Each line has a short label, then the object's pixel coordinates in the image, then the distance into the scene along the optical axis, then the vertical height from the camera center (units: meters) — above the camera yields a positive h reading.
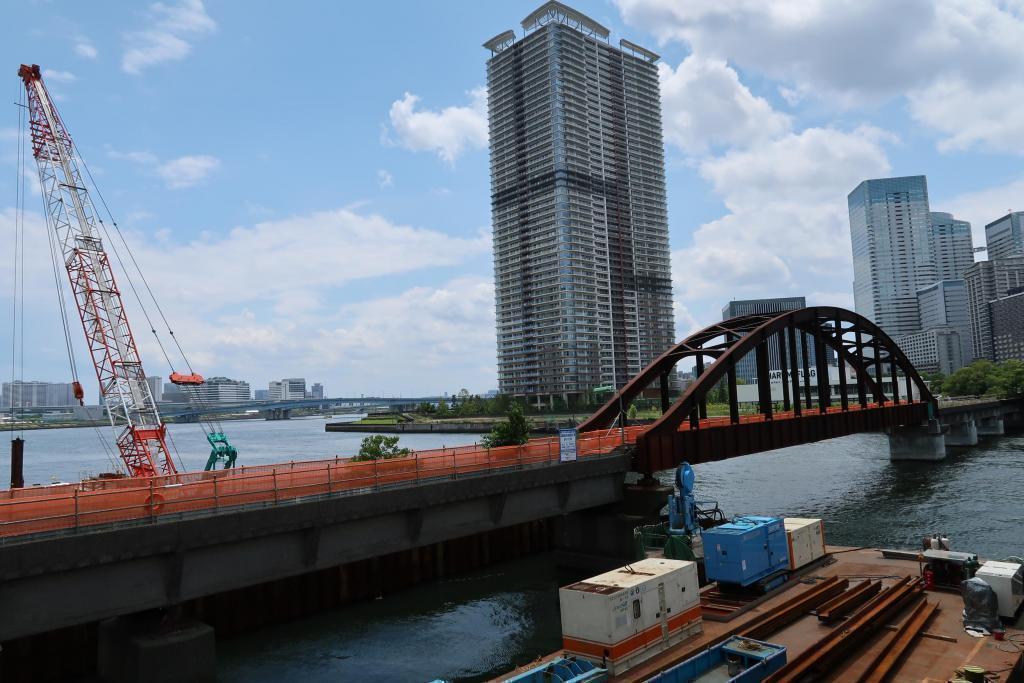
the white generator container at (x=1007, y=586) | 20.56 -6.29
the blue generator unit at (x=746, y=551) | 23.94 -5.86
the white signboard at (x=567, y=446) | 32.16 -2.32
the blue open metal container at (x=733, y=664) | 17.05 -7.09
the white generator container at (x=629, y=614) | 18.19 -6.19
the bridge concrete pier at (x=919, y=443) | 83.88 -7.44
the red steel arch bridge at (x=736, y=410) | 38.25 -1.31
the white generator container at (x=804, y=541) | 27.17 -6.29
